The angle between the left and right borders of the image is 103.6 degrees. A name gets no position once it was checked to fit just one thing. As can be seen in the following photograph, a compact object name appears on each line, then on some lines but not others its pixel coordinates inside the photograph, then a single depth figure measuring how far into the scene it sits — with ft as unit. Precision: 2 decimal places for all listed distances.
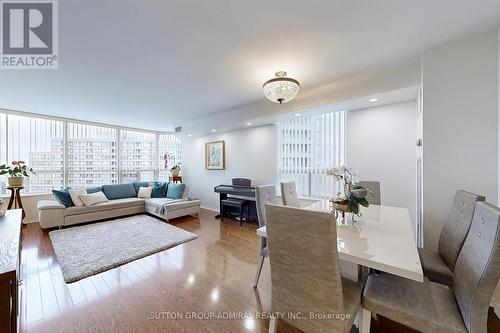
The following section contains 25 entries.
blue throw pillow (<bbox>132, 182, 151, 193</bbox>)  18.76
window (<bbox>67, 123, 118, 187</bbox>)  17.35
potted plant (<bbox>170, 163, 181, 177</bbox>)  20.12
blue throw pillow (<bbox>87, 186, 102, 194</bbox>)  16.08
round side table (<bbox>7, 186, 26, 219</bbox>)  12.84
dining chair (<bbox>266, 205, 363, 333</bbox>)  3.44
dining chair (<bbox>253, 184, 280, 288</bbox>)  6.97
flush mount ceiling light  7.50
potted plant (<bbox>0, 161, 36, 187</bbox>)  12.63
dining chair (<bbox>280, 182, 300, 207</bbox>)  7.89
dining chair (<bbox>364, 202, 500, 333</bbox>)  3.07
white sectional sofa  12.77
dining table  3.55
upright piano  14.61
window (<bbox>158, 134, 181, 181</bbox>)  23.27
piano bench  14.60
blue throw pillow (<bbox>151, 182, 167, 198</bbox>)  18.07
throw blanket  14.78
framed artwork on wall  18.02
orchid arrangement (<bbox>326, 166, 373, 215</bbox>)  5.61
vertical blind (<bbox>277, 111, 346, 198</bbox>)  12.32
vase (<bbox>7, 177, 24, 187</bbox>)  12.70
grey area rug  8.25
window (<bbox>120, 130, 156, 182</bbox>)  20.53
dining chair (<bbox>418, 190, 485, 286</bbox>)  4.77
